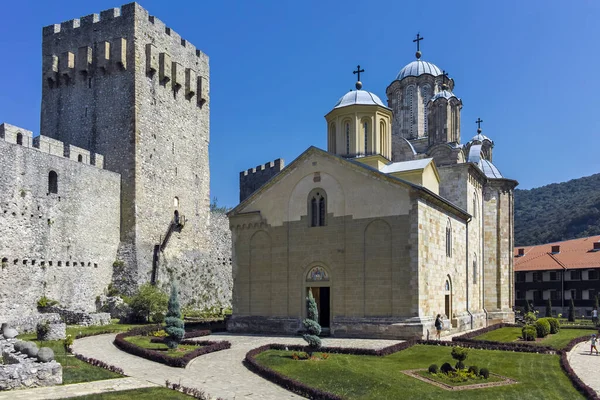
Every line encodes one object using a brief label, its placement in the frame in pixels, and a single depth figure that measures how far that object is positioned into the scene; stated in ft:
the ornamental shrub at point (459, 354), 52.13
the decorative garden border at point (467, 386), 47.90
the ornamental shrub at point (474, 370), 51.63
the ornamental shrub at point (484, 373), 50.98
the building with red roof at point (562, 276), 166.40
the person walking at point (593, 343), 69.56
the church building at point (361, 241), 78.28
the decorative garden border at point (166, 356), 57.26
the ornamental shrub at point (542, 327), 85.76
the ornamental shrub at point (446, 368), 52.47
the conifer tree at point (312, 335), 60.90
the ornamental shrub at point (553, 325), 94.07
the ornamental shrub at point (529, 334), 80.84
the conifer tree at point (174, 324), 64.18
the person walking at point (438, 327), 77.05
